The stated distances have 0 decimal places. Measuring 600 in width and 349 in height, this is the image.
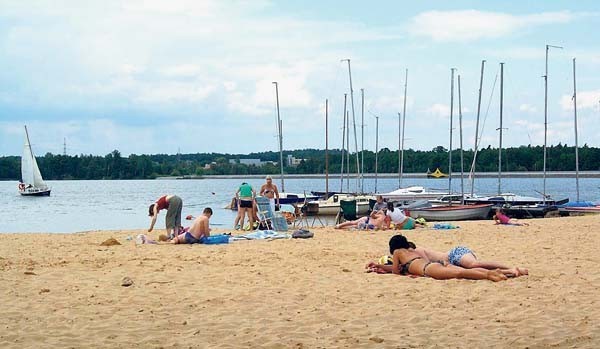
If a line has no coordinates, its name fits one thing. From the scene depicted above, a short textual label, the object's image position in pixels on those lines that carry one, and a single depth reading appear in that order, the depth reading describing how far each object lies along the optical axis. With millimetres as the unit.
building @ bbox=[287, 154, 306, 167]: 152462
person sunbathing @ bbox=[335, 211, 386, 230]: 21109
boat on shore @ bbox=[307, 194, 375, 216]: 37375
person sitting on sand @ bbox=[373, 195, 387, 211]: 24047
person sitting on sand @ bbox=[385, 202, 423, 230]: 21500
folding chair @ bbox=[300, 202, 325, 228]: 36031
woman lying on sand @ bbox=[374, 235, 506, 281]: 10812
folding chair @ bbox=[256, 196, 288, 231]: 20125
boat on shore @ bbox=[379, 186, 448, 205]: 43034
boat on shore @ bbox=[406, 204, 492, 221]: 31031
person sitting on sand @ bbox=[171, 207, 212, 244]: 16734
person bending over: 17594
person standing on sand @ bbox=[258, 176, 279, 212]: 22697
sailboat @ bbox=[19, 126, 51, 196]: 76500
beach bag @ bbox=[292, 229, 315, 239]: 18234
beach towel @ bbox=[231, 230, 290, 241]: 17797
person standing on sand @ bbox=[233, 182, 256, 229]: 20891
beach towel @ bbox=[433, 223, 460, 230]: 22094
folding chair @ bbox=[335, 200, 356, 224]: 26562
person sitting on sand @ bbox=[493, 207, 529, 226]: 23531
